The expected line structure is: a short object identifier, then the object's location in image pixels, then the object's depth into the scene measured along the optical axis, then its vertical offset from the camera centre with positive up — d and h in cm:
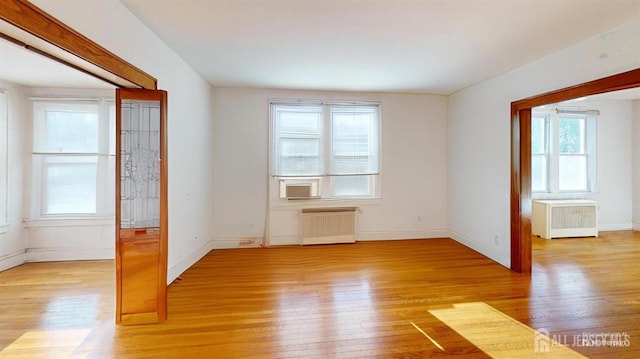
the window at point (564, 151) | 554 +60
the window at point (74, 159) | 391 +32
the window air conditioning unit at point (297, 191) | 460 -17
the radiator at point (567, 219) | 502 -71
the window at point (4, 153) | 356 +36
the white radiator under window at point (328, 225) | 461 -75
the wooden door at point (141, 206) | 228 -22
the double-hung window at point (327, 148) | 466 +57
